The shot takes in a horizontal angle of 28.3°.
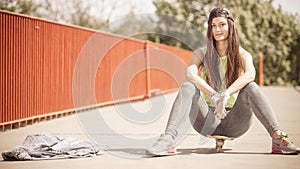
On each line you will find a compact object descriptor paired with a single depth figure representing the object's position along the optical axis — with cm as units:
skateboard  547
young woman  503
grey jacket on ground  516
